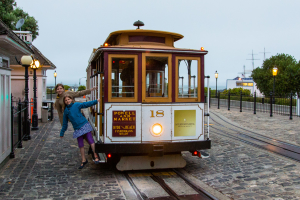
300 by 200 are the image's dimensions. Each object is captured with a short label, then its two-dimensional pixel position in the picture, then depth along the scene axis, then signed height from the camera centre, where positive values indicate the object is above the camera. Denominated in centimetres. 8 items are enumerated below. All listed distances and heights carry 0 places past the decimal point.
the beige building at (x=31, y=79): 1744 +92
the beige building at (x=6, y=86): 716 +23
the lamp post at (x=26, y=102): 1105 -26
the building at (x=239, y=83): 8469 +348
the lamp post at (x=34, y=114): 1393 -87
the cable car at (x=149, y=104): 643 -21
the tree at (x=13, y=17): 2673 +753
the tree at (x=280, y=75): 3772 +264
